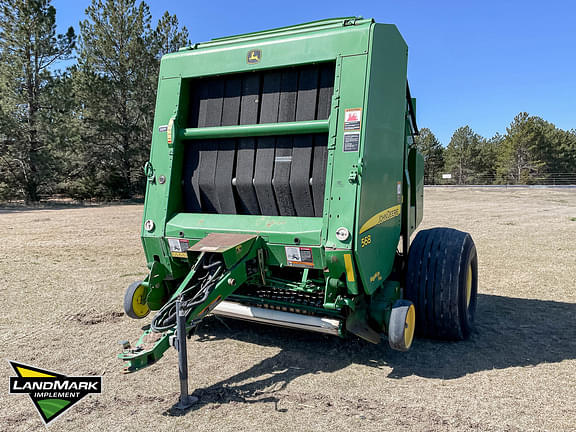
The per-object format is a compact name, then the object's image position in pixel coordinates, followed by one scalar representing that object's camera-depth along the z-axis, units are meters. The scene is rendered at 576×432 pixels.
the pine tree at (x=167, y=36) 30.06
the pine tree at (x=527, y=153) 55.09
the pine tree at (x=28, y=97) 24.64
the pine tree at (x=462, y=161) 64.31
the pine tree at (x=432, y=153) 65.12
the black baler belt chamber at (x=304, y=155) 3.83
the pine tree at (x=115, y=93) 27.91
